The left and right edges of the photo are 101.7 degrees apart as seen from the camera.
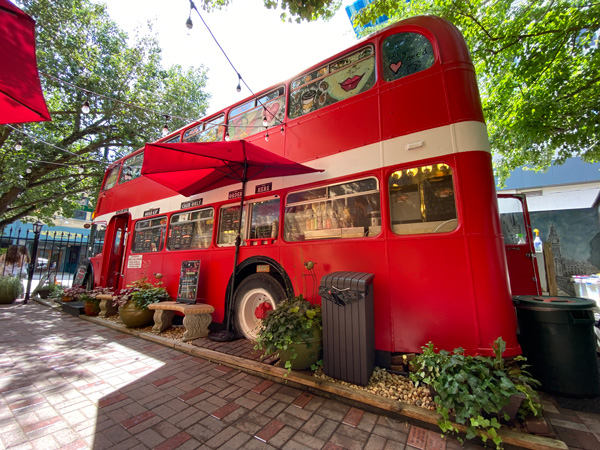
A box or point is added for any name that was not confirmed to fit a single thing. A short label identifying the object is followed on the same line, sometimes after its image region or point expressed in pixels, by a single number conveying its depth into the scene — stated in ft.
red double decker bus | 8.51
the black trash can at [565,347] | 8.13
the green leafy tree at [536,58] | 15.94
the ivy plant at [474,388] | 6.31
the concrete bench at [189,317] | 14.49
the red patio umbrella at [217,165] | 11.86
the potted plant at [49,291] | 31.48
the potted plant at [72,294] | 25.35
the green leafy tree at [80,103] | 28.66
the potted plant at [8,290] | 28.32
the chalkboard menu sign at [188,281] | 16.27
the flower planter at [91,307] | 21.80
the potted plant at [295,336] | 9.70
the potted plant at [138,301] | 17.16
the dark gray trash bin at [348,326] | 8.75
